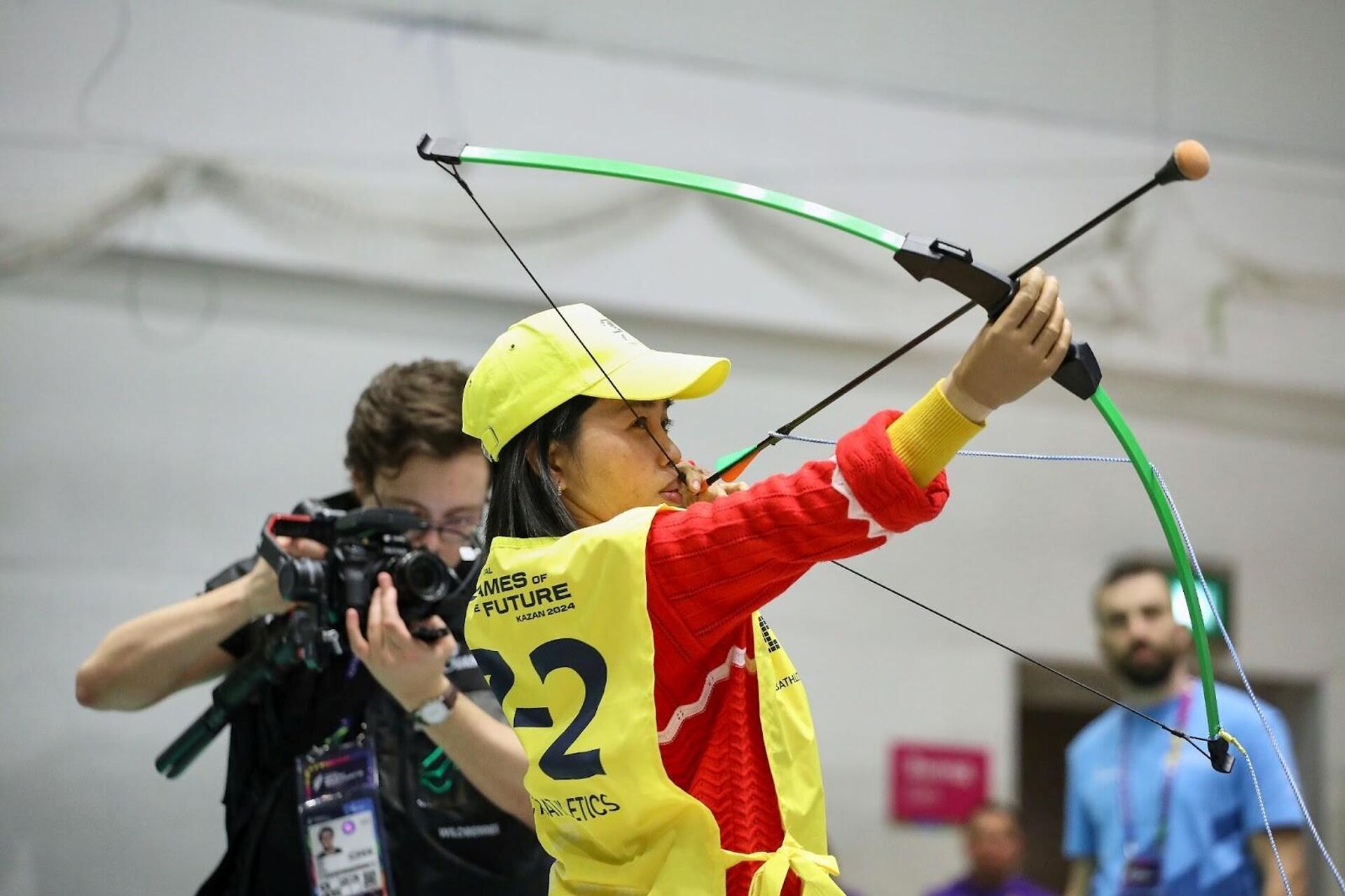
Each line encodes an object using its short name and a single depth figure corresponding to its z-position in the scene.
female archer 3.46
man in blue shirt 5.44
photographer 4.08
